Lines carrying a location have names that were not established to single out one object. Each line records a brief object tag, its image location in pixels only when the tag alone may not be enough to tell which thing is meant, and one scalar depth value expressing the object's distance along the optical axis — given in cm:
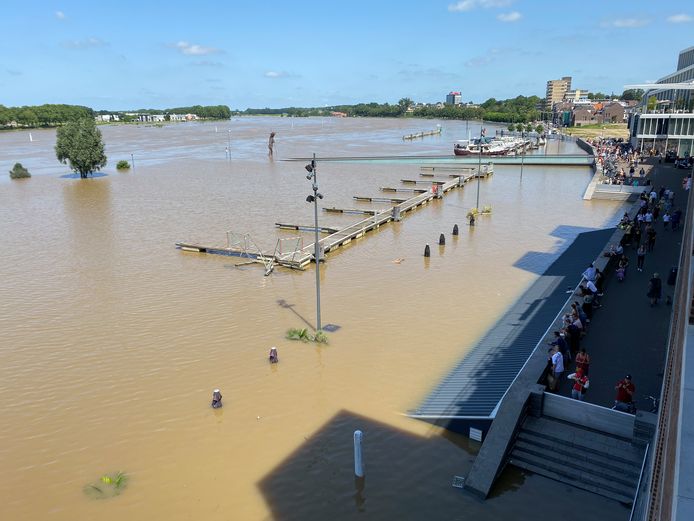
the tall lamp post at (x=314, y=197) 1584
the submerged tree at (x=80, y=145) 5647
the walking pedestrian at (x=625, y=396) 1056
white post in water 1018
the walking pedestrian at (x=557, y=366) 1162
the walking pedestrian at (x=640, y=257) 1928
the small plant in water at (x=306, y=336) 1647
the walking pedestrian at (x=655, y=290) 1578
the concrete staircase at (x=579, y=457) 981
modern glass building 5184
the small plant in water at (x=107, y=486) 1038
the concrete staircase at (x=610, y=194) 3900
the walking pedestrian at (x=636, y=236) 2264
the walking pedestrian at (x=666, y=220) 2501
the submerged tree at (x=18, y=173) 5662
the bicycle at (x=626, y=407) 1054
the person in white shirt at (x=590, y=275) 1704
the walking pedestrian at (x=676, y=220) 2498
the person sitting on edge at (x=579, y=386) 1110
